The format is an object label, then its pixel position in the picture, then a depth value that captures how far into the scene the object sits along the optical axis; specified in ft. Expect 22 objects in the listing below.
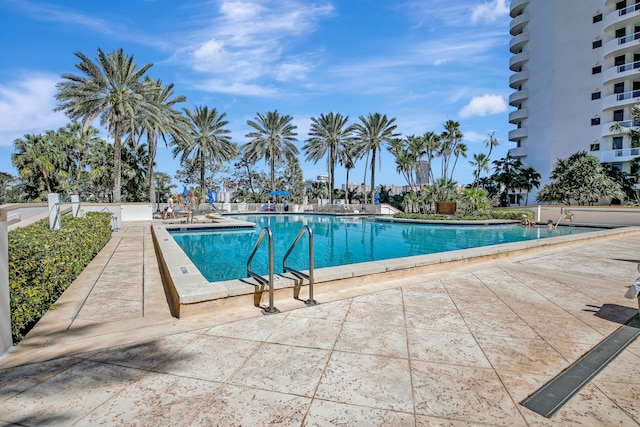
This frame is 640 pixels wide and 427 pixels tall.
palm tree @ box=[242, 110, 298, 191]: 109.60
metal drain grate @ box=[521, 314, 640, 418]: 6.81
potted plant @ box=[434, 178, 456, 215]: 75.97
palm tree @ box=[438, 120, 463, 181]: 98.68
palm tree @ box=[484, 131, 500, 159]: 125.59
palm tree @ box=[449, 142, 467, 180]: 100.63
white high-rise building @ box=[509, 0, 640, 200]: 102.22
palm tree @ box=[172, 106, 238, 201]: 101.81
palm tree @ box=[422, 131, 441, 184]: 99.56
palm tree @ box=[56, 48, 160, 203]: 61.26
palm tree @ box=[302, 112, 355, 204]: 111.45
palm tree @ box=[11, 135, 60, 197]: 84.53
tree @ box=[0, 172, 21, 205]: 107.45
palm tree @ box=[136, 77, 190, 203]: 76.23
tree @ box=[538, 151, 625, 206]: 83.82
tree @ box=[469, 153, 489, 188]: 119.85
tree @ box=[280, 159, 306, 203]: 132.05
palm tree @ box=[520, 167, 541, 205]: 117.39
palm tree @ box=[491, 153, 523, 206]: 118.83
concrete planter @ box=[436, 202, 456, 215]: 74.95
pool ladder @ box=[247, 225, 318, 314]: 12.40
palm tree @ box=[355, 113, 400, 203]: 106.42
